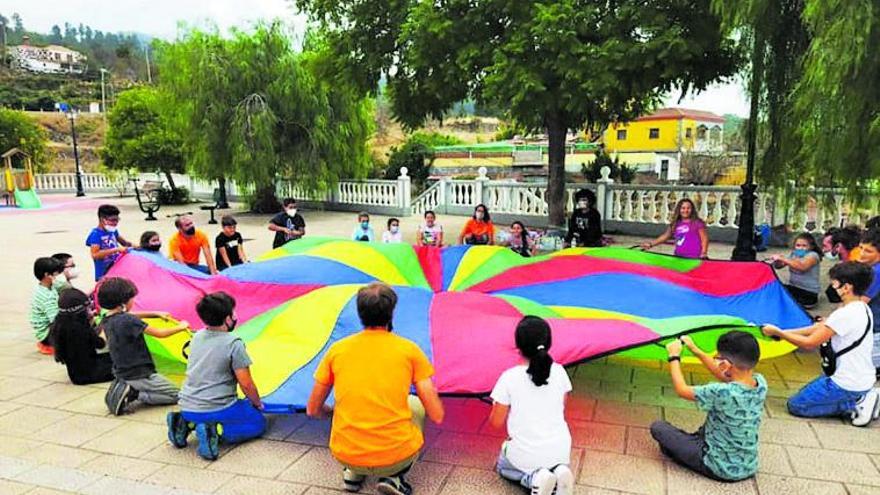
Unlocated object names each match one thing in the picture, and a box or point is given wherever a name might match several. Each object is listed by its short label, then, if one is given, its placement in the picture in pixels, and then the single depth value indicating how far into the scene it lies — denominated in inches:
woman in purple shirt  284.8
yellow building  1995.6
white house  4300.9
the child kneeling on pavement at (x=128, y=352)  161.8
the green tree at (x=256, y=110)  666.2
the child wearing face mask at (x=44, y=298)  211.2
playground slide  932.0
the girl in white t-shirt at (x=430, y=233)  359.3
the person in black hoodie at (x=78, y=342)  183.3
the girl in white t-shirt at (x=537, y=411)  115.6
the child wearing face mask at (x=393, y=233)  351.9
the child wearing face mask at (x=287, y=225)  340.5
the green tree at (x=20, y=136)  1454.2
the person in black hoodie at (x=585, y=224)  340.5
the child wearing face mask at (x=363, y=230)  354.6
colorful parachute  151.1
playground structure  940.6
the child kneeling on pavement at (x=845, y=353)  151.8
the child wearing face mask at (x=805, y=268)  267.0
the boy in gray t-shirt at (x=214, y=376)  138.9
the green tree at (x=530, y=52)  330.3
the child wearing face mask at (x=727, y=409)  123.1
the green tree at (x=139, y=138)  896.9
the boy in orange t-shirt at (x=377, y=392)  117.3
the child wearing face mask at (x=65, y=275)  215.6
